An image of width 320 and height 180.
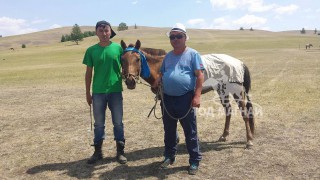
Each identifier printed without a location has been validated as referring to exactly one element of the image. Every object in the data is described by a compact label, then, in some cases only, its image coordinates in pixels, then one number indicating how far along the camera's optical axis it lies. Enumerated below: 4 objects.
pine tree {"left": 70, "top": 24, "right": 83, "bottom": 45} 97.50
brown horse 5.88
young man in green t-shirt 5.97
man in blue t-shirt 5.43
